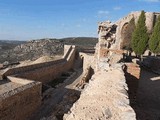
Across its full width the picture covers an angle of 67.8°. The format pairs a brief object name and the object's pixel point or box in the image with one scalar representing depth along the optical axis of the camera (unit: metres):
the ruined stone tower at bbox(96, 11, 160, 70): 8.16
